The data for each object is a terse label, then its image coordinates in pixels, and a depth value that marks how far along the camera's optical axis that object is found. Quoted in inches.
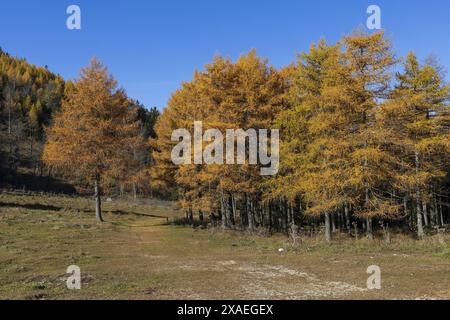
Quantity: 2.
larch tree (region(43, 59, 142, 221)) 1247.5
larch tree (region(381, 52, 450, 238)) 876.0
